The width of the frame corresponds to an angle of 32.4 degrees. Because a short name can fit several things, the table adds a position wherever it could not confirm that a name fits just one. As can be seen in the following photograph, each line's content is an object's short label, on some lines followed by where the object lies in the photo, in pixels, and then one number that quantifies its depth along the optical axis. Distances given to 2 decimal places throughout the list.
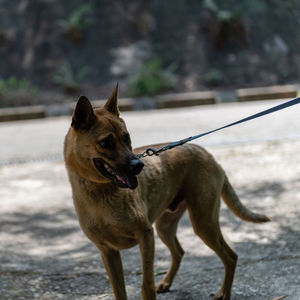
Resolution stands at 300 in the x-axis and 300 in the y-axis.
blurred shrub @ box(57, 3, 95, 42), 21.25
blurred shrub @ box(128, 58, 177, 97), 18.88
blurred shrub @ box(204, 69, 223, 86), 19.98
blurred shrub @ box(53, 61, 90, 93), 19.83
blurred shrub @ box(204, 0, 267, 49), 21.31
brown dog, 3.33
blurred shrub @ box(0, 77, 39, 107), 18.13
